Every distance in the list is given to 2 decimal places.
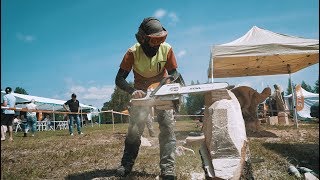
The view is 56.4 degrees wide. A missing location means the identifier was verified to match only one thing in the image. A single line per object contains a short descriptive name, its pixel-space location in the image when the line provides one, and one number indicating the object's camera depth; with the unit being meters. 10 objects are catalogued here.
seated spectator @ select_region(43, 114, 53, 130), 23.61
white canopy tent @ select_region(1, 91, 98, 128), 21.16
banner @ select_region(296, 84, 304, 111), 16.59
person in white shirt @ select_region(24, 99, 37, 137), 12.77
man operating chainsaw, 3.48
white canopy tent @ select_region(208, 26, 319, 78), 8.60
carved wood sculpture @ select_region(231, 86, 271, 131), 9.05
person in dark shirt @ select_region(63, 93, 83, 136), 11.84
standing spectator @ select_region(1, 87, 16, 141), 9.81
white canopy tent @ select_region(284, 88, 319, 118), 20.20
